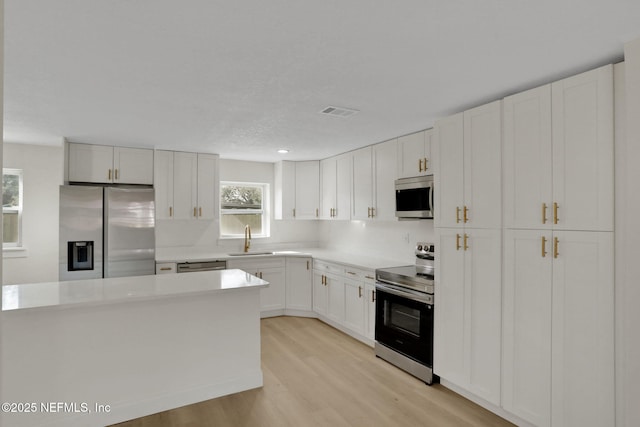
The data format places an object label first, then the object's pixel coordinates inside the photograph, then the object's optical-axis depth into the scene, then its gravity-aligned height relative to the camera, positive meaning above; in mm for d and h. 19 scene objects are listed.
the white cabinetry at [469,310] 2609 -735
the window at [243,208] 5492 +85
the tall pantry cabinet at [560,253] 2041 -232
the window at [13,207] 4371 +61
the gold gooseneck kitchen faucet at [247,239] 5400 -382
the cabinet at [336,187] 4789 +382
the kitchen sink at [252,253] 5217 -570
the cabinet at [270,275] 4832 -848
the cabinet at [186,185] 4676 +377
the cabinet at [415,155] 3545 +619
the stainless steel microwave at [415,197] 3387 +174
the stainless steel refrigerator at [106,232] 3975 -218
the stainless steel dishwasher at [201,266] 4469 -666
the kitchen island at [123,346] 2316 -956
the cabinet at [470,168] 2607 +364
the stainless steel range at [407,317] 3117 -956
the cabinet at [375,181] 4031 +396
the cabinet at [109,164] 4203 +589
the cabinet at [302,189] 5426 +376
